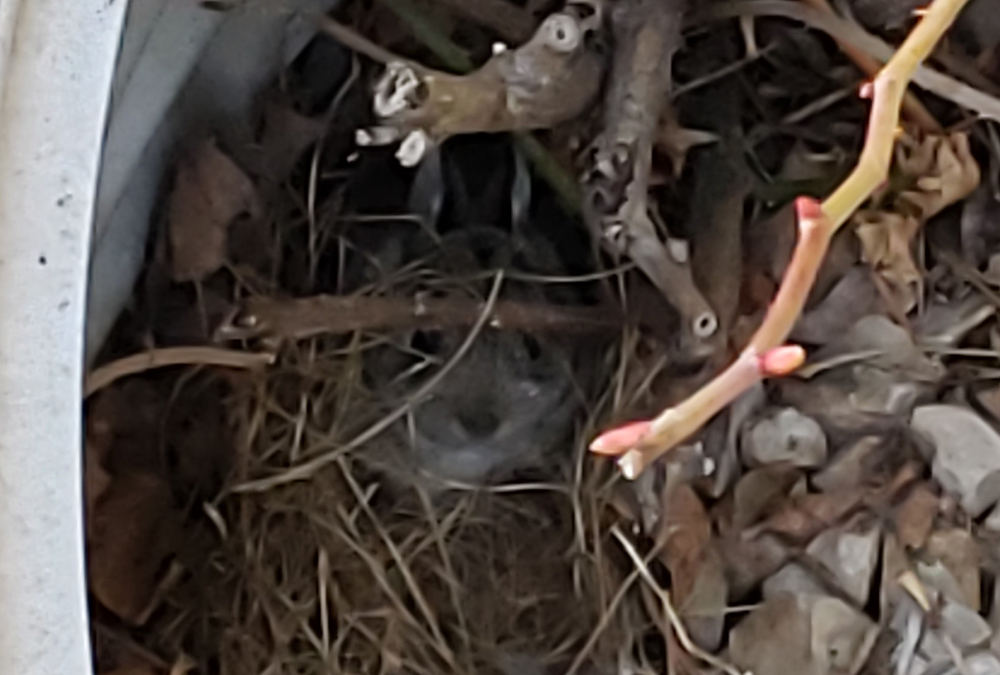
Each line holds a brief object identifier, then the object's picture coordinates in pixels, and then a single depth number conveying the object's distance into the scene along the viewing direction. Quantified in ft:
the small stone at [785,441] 3.70
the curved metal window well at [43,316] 3.29
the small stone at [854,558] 3.68
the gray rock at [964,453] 3.67
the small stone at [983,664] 3.62
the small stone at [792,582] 3.69
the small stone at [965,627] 3.65
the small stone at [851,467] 3.72
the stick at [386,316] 3.68
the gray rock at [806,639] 3.67
